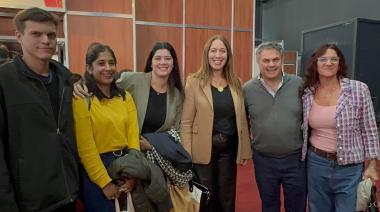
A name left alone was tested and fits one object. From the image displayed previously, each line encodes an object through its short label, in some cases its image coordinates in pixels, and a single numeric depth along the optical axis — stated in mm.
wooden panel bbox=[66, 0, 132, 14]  4453
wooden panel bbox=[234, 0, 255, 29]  5613
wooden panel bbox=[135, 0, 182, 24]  4953
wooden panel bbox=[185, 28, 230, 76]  5293
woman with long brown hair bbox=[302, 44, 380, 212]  1965
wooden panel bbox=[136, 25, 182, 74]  4965
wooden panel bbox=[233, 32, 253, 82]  5641
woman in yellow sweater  1751
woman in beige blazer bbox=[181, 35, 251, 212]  2295
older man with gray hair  2178
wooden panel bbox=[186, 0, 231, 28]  5285
